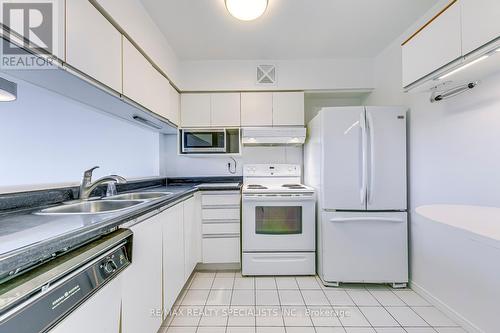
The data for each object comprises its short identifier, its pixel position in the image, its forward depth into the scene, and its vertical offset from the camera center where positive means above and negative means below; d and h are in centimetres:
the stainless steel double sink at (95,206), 123 -23
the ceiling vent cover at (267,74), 271 +115
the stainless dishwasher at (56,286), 54 -35
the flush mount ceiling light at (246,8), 156 +115
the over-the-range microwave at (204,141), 271 +34
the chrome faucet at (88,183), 150 -10
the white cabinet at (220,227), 246 -65
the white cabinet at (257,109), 274 +73
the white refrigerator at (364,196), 211 -26
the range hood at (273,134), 269 +41
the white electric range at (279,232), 235 -67
